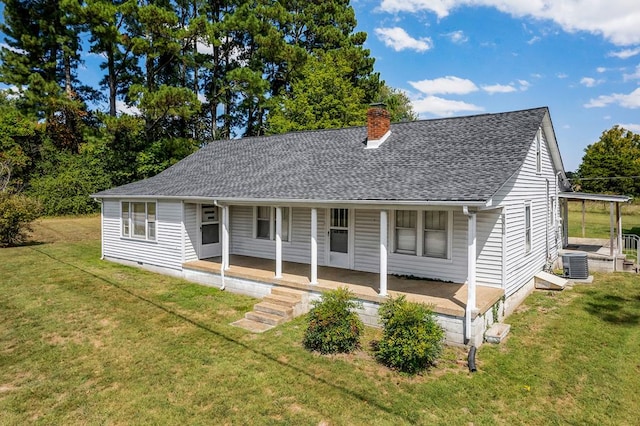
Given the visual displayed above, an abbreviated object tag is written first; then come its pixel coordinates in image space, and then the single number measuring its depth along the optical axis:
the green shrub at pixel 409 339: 6.50
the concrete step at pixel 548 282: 11.87
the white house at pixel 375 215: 8.74
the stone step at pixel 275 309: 9.23
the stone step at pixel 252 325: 8.59
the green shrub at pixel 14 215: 17.92
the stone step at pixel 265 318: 8.95
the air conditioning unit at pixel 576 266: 12.79
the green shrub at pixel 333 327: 7.31
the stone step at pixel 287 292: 9.88
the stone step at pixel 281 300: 9.60
